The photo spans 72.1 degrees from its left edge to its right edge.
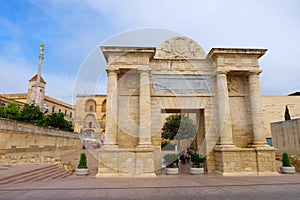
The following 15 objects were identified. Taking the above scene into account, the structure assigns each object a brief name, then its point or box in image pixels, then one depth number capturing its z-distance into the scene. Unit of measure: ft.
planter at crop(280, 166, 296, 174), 39.06
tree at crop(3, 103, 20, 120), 81.25
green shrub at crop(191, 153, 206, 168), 40.24
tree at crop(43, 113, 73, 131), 95.58
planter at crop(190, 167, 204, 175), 39.04
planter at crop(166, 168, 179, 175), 38.93
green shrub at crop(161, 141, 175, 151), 125.35
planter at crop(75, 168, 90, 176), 38.01
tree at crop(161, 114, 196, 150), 105.81
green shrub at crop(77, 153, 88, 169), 38.58
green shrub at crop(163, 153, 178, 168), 39.65
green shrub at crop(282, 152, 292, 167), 39.81
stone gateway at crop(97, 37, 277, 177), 38.24
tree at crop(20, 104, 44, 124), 84.02
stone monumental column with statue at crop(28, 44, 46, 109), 142.82
